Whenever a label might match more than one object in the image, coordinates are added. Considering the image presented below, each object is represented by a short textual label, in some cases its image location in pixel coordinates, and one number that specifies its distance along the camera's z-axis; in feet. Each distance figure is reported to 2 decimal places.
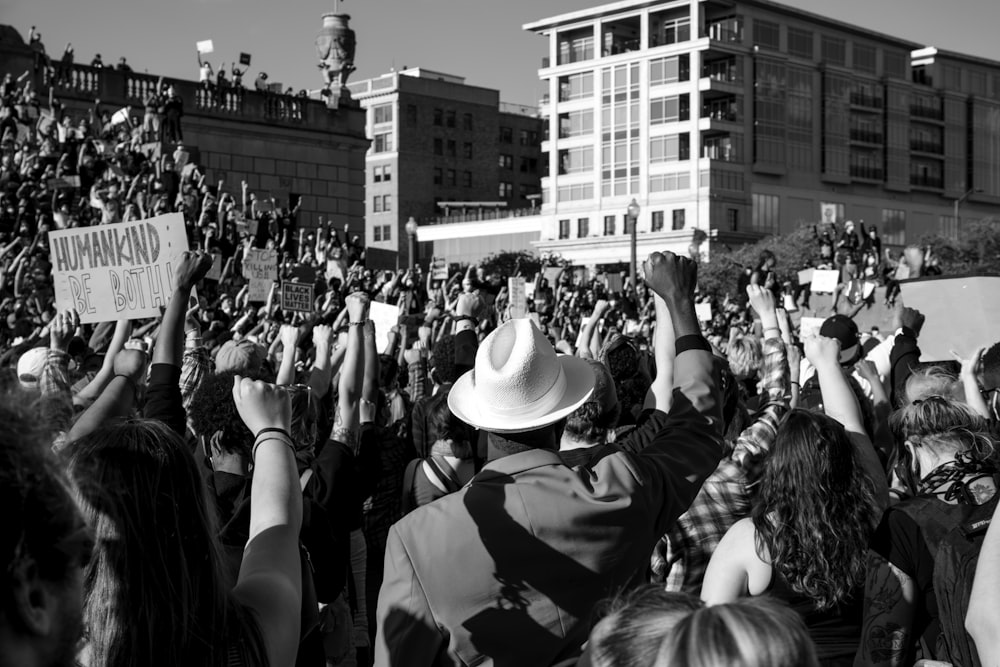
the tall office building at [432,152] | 319.88
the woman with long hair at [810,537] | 12.12
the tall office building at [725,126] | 274.98
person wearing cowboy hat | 9.47
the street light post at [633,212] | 121.49
